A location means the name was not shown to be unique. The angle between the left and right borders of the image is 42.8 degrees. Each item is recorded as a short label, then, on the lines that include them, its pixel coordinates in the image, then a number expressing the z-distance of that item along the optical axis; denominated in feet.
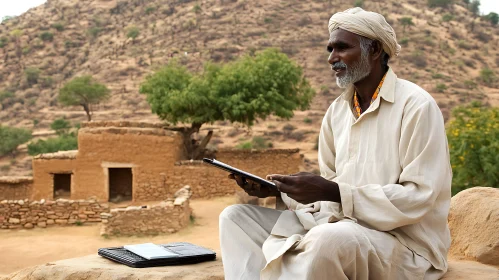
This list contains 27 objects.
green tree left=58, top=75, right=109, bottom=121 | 122.21
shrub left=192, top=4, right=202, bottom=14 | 189.88
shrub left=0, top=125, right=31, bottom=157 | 111.04
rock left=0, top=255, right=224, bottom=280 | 13.46
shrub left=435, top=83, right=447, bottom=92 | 134.00
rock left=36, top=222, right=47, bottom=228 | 50.49
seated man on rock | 10.37
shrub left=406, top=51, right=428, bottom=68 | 153.79
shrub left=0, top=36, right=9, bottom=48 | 178.19
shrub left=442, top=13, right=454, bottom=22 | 189.88
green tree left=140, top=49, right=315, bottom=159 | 68.23
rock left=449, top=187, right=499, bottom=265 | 15.08
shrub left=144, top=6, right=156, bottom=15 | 199.52
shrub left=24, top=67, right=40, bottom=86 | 158.61
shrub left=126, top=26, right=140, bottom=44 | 179.93
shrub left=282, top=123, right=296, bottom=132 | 118.62
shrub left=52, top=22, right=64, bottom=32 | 187.62
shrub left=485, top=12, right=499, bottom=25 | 195.00
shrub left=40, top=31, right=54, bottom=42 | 180.65
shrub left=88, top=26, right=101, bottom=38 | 186.42
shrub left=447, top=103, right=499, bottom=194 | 47.93
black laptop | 14.11
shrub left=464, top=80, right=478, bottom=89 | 140.36
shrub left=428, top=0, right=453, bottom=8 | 204.95
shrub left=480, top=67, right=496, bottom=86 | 146.92
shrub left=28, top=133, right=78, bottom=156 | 102.22
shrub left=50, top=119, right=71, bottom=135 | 123.24
